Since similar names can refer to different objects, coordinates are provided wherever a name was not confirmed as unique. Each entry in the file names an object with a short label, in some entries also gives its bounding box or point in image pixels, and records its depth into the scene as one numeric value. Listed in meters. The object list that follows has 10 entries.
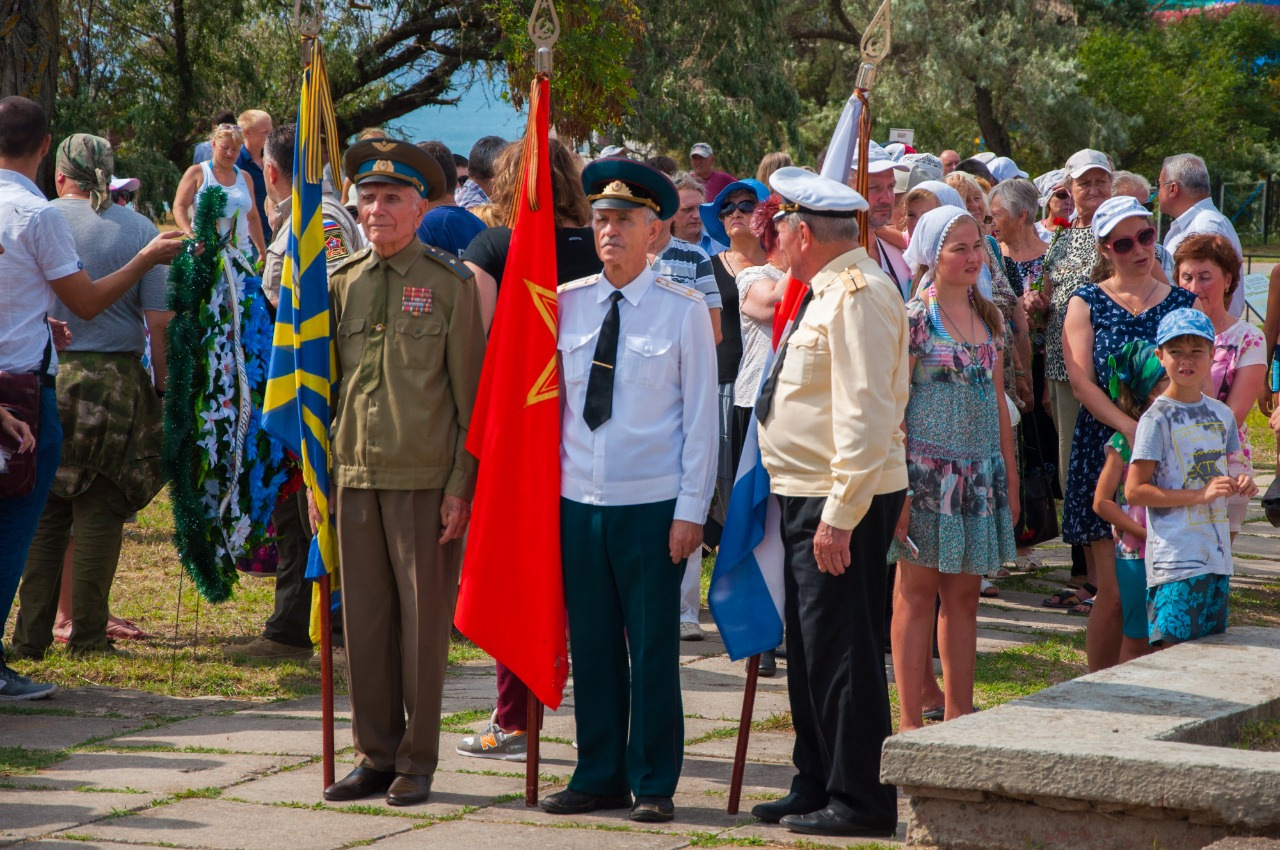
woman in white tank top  19.23
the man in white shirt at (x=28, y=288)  11.84
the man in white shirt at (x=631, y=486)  9.06
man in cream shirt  8.55
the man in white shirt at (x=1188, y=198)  16.62
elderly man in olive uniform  9.39
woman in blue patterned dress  11.70
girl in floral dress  10.27
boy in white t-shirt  10.50
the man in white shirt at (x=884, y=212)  12.86
